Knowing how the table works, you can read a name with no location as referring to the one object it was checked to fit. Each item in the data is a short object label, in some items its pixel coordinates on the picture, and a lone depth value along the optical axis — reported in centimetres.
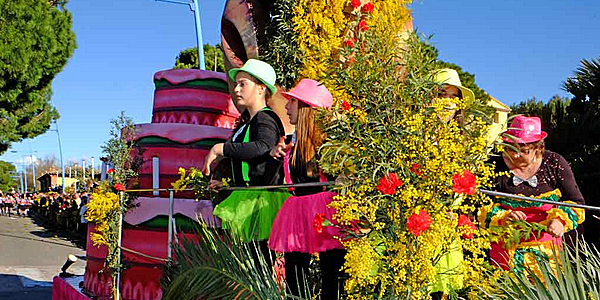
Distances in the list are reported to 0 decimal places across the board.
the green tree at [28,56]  2181
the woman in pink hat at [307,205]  256
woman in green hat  299
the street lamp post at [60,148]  3181
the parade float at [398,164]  189
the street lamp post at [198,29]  1252
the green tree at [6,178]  7462
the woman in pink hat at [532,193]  274
